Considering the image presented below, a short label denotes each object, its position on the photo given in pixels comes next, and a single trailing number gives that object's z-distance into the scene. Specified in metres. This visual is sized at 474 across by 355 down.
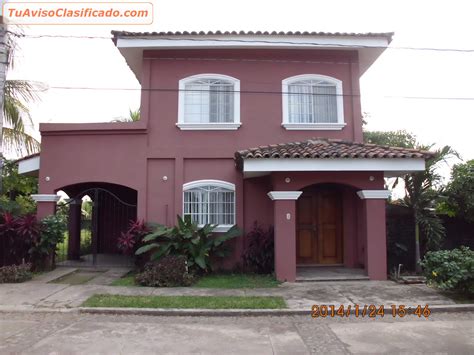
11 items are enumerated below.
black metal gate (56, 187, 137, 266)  11.42
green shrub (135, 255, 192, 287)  8.66
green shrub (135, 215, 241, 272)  9.35
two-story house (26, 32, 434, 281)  10.53
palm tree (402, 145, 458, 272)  9.99
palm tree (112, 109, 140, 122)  18.81
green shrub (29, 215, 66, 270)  9.74
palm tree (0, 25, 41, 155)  12.16
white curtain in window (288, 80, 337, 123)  11.02
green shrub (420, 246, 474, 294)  7.30
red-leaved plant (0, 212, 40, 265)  9.54
